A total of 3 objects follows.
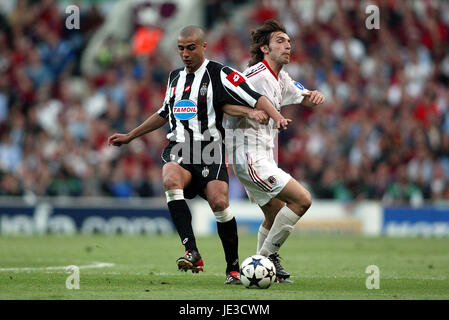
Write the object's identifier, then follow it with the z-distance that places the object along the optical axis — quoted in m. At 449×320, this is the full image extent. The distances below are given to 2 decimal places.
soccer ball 15.38
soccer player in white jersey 16.97
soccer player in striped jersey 16.45
